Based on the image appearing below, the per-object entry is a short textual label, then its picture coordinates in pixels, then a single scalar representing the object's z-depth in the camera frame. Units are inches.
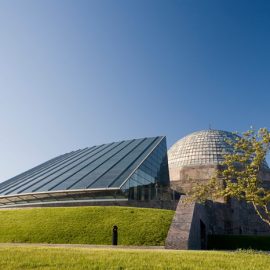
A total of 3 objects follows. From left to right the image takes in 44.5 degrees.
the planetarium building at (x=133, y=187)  1050.4
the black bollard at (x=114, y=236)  691.4
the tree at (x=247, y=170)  574.6
